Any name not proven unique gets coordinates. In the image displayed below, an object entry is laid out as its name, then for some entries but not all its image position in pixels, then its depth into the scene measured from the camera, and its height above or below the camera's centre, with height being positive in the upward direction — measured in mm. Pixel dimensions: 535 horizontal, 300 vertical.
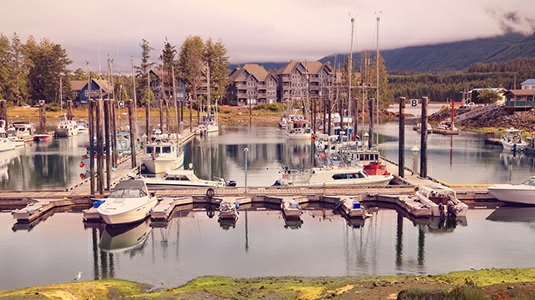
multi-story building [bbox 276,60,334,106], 171912 +11777
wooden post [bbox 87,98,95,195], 42531 -2175
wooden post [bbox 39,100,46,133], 104062 -345
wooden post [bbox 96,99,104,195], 42312 -4070
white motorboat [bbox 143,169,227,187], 46562 -5691
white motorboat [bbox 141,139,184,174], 54478 -4365
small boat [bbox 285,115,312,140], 95519 -2933
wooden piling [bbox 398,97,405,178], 50156 -2551
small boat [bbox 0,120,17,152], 80819 -4022
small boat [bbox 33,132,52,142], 97812 -4004
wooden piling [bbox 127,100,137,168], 57494 -1919
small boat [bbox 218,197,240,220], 38312 -6860
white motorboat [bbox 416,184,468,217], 38844 -6454
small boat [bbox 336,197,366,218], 38469 -6838
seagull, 26370 -8030
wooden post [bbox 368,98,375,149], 66750 -1115
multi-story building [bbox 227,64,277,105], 169875 +8664
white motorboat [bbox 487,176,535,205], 42375 -6239
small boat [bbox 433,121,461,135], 114956 -3402
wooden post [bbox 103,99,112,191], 44250 -3917
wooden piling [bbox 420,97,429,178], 49041 -3565
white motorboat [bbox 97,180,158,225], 35906 -6115
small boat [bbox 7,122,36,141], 94438 -2680
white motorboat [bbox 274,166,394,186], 46938 -5592
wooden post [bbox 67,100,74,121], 114212 +656
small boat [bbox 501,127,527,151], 82188 -4545
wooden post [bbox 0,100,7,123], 92062 +916
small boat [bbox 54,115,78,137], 104500 -2695
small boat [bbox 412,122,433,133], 120075 -3330
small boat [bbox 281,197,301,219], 38594 -6842
